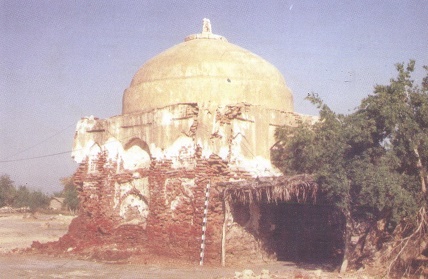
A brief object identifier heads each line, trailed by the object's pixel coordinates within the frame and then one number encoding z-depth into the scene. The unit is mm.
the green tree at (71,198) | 45597
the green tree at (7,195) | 51231
